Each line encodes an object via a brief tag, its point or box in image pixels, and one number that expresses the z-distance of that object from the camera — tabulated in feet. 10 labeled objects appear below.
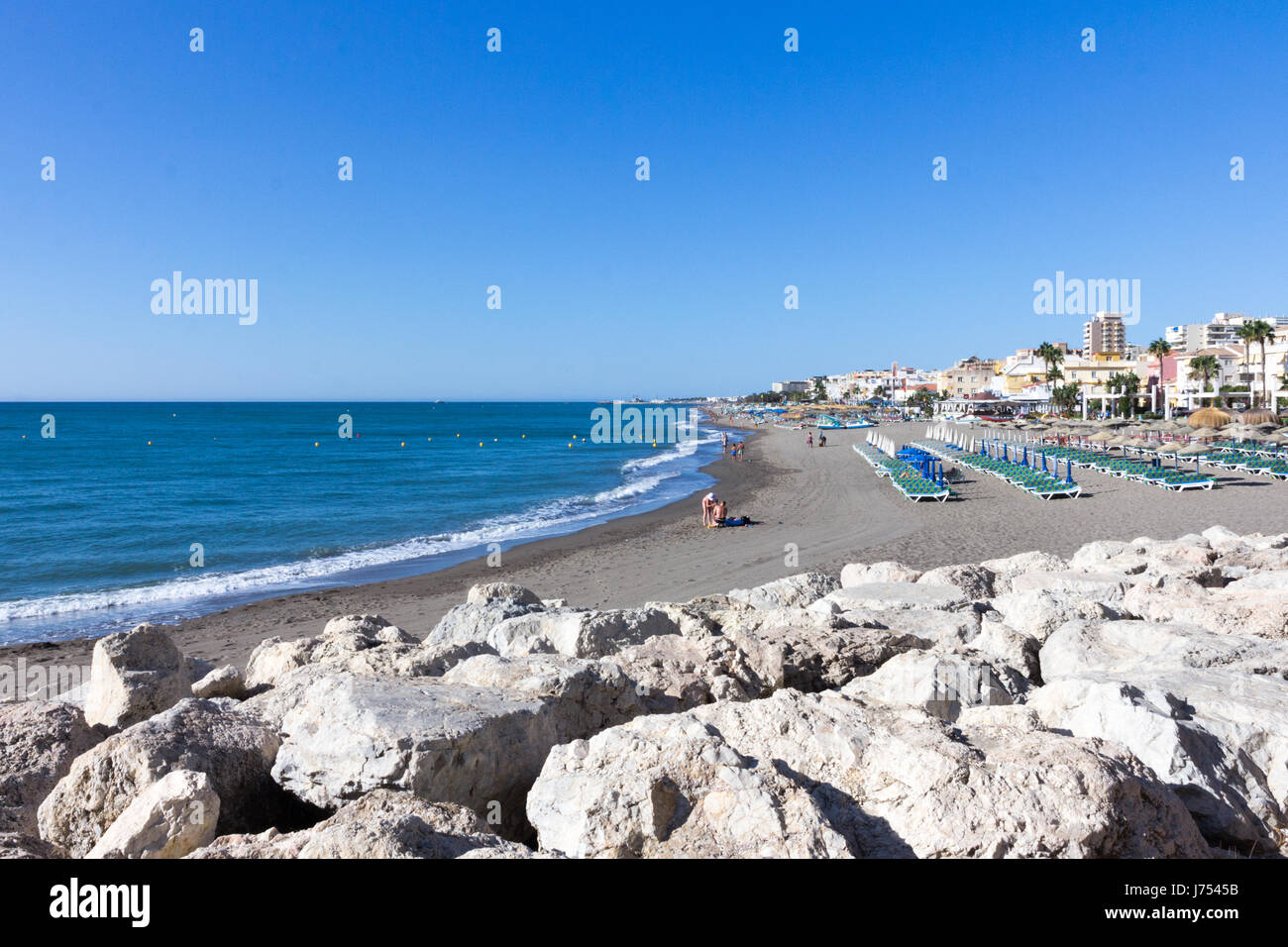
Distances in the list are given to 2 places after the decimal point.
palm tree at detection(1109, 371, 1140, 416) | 240.32
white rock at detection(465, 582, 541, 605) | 24.67
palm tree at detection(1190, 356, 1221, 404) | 203.62
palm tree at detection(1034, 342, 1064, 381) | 257.96
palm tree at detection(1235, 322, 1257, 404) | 179.24
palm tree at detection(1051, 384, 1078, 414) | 243.81
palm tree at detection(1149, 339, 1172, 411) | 231.91
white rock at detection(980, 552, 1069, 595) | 29.25
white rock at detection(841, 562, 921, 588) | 28.48
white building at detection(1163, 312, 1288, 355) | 377.30
